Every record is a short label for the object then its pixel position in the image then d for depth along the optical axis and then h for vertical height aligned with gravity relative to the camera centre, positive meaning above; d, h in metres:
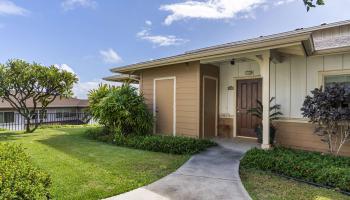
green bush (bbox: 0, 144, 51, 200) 2.03 -0.74
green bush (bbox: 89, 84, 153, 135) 7.75 -0.25
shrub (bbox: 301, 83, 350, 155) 5.00 -0.11
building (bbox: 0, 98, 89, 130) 19.48 -0.68
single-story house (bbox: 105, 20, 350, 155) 5.71 +0.73
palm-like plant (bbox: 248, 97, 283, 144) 6.32 -0.24
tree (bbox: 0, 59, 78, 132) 9.40 +0.91
